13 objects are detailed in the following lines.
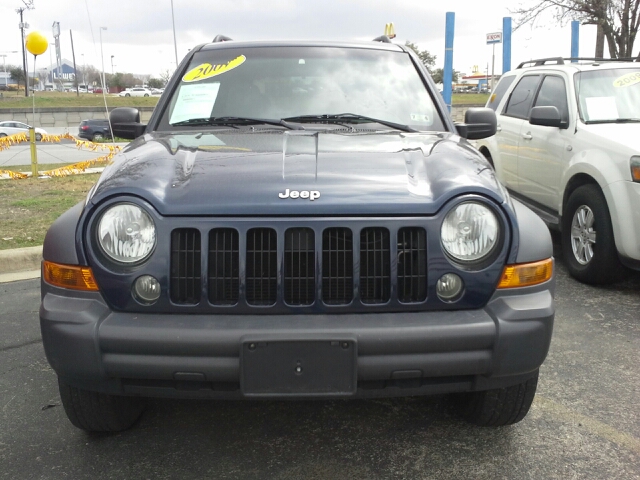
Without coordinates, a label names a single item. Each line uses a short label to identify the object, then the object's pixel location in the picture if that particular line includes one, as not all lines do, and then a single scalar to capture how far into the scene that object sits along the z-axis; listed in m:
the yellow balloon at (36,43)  13.89
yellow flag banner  12.21
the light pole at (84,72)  101.35
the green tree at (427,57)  60.04
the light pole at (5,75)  98.96
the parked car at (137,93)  71.75
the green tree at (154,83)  103.61
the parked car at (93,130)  31.92
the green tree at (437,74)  65.88
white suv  5.02
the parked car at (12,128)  30.33
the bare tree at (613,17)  17.11
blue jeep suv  2.37
